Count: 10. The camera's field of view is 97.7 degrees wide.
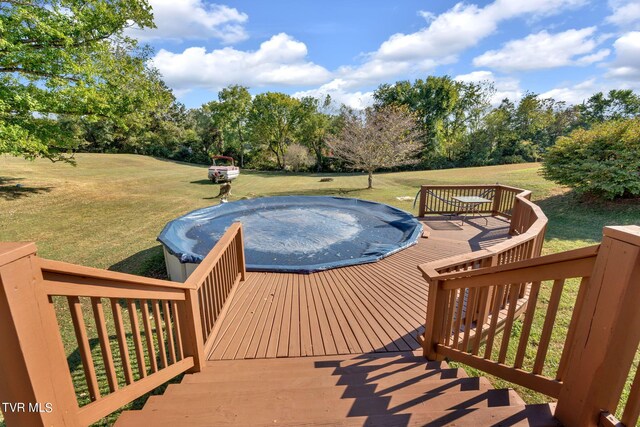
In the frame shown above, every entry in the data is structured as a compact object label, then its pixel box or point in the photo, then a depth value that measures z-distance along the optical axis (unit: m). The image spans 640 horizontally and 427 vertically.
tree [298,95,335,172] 29.03
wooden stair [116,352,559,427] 1.52
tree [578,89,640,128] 35.38
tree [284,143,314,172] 28.77
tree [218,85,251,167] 29.95
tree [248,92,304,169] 29.52
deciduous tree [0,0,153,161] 8.50
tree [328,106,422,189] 16.50
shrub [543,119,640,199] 8.68
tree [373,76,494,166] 28.39
